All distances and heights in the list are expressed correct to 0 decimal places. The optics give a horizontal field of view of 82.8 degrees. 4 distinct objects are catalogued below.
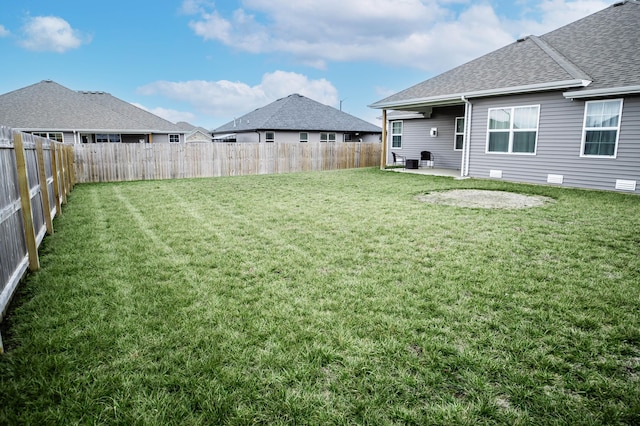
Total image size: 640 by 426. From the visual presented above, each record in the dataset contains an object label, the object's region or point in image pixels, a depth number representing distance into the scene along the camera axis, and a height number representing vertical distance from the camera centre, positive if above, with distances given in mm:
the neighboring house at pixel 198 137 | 33944 +1902
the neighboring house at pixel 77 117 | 21203 +2464
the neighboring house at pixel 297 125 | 26516 +2502
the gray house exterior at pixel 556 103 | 9562 +1669
